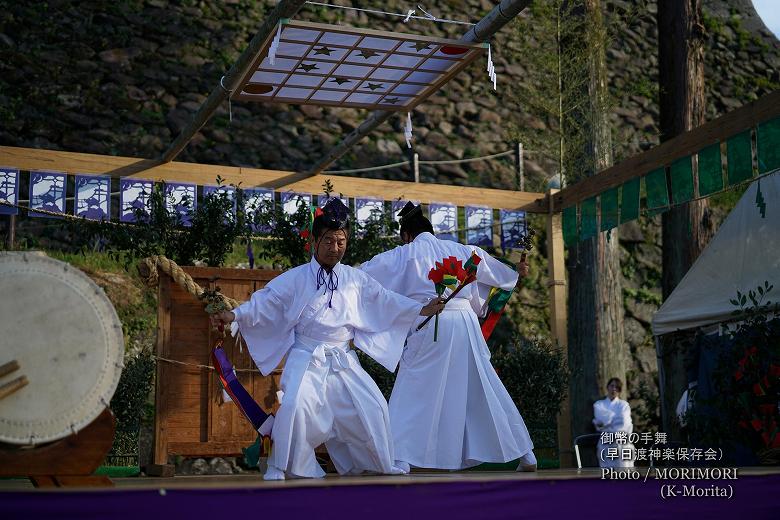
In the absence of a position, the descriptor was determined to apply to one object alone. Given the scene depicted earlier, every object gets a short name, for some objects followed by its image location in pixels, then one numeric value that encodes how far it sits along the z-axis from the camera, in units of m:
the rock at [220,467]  9.95
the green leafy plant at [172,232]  7.54
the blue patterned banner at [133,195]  7.82
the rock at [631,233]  15.07
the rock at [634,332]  14.33
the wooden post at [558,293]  8.80
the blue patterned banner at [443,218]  8.85
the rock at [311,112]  14.43
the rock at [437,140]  14.86
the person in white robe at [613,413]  10.20
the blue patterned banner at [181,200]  7.71
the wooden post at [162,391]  6.57
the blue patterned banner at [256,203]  7.96
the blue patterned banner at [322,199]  8.60
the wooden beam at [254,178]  7.72
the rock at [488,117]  15.47
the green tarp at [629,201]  7.86
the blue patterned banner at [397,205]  8.57
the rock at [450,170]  14.62
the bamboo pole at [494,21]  6.50
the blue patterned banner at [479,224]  8.96
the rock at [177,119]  13.52
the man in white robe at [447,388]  5.74
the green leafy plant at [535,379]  8.93
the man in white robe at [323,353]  4.87
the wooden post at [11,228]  9.64
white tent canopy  7.06
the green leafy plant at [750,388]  6.12
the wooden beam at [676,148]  6.59
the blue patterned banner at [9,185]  7.57
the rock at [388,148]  14.52
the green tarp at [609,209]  8.11
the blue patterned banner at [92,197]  7.83
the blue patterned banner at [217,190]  7.96
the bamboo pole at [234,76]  6.29
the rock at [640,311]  14.51
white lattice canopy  6.59
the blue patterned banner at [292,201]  8.34
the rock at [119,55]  13.50
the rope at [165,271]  6.77
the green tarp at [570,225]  8.70
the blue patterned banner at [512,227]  8.95
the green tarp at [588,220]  8.40
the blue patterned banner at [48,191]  7.69
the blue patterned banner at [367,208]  8.62
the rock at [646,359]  14.20
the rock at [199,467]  9.93
